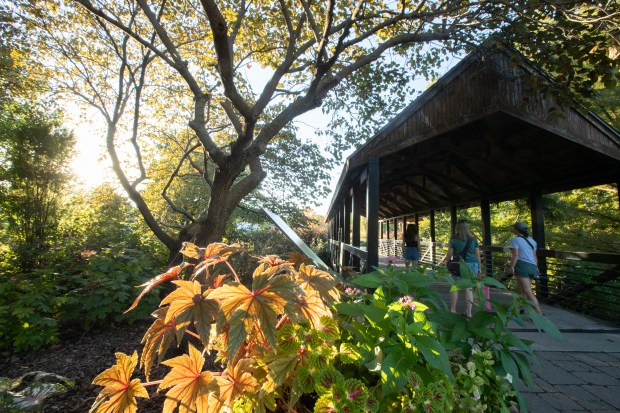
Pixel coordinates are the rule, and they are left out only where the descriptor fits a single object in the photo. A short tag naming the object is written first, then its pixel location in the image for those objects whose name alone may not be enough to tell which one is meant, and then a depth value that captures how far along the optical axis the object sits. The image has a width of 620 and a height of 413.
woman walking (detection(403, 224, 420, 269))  7.64
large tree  4.25
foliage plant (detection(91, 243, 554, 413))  0.91
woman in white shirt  4.51
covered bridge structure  5.11
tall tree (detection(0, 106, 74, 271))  6.17
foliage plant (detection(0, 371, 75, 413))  1.21
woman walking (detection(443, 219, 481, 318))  4.80
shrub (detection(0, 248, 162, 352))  3.41
